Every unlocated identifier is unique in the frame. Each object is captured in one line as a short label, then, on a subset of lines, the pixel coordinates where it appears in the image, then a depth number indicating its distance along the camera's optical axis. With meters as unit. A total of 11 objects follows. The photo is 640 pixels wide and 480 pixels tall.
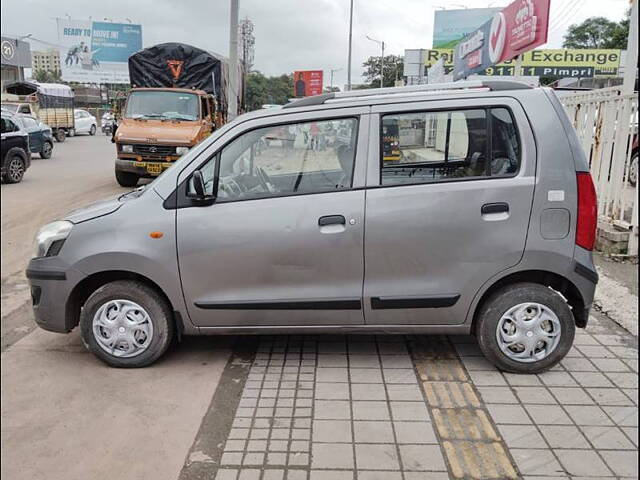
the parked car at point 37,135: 18.04
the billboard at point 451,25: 38.94
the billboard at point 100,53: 36.03
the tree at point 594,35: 49.97
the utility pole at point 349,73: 35.59
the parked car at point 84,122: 35.00
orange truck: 12.28
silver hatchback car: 3.69
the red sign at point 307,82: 37.28
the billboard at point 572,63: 42.47
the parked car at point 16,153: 11.59
